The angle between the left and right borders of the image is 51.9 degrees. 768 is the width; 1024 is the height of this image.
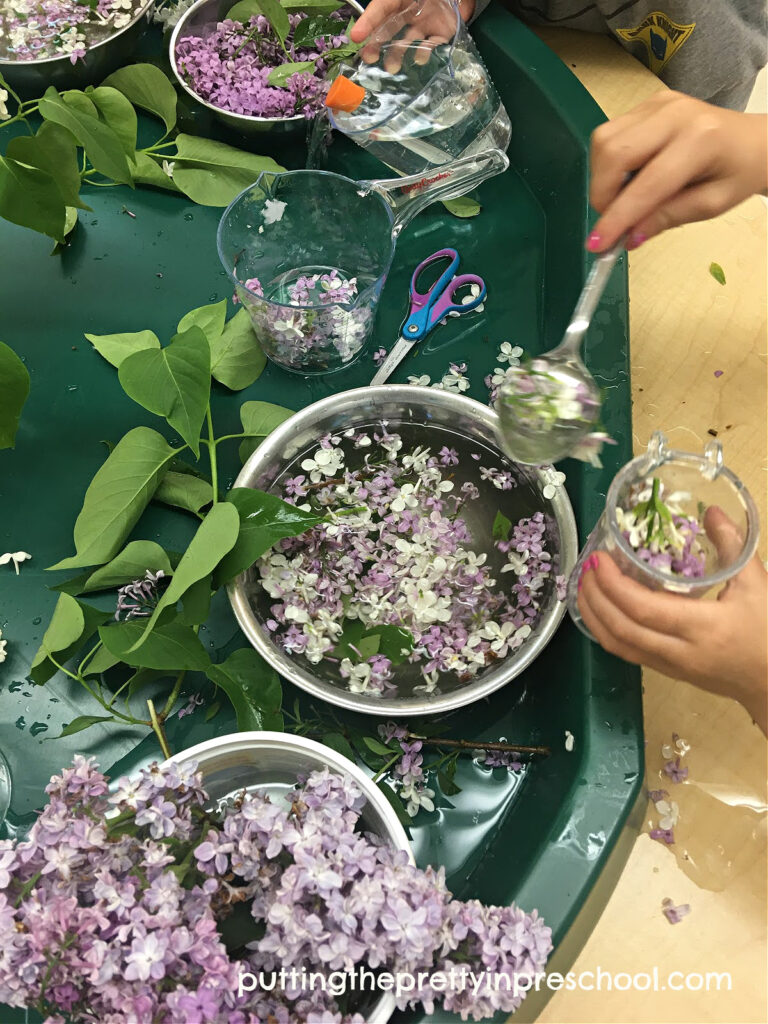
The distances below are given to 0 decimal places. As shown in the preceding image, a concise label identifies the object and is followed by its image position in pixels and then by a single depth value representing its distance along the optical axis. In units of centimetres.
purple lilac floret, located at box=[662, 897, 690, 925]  68
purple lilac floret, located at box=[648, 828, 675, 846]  70
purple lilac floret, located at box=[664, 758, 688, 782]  72
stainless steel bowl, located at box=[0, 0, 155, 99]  99
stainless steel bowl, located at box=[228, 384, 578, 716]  74
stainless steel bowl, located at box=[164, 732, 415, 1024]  65
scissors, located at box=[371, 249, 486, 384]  94
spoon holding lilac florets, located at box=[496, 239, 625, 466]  71
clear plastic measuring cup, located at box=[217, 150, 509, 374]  93
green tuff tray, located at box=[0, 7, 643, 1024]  67
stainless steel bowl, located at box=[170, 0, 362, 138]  100
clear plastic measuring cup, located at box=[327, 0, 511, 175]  96
